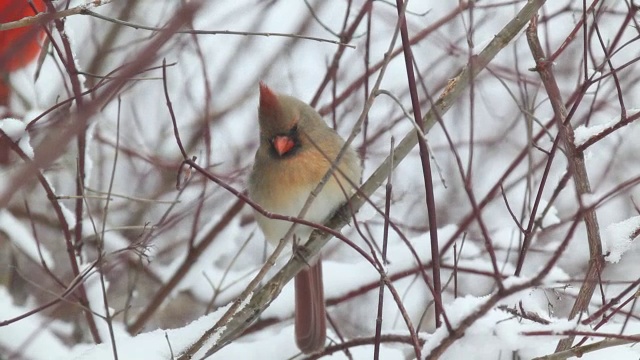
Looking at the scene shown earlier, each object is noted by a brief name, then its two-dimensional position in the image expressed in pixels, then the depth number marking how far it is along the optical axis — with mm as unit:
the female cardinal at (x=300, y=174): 7472
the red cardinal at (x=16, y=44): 4457
